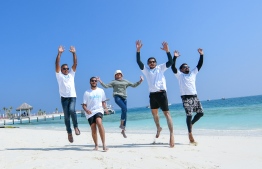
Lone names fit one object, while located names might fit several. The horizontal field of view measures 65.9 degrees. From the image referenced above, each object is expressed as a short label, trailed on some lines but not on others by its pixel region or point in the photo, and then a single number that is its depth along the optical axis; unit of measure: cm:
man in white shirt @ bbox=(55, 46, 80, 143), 538
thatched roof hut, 4453
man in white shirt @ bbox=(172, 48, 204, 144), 556
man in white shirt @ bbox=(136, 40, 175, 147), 533
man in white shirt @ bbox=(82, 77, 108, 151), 497
